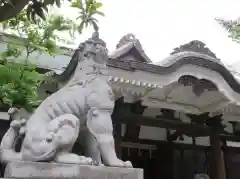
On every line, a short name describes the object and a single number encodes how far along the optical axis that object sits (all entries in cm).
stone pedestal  291
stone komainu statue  308
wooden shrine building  619
